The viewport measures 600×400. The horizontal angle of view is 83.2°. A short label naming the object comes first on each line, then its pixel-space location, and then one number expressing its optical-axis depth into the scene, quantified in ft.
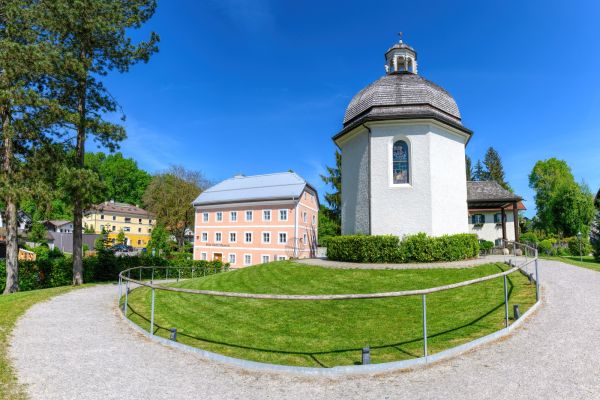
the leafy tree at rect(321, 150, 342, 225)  138.31
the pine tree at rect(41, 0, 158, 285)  48.06
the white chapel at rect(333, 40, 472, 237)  52.49
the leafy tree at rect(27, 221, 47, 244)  121.08
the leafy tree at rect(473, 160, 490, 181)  226.58
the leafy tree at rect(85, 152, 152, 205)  255.09
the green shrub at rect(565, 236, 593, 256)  92.24
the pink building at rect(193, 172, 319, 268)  112.98
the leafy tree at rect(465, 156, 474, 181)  207.76
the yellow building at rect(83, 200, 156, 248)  209.97
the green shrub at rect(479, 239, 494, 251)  71.02
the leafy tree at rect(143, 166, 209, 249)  155.74
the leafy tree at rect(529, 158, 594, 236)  121.39
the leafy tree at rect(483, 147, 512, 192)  221.87
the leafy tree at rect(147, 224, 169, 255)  133.49
